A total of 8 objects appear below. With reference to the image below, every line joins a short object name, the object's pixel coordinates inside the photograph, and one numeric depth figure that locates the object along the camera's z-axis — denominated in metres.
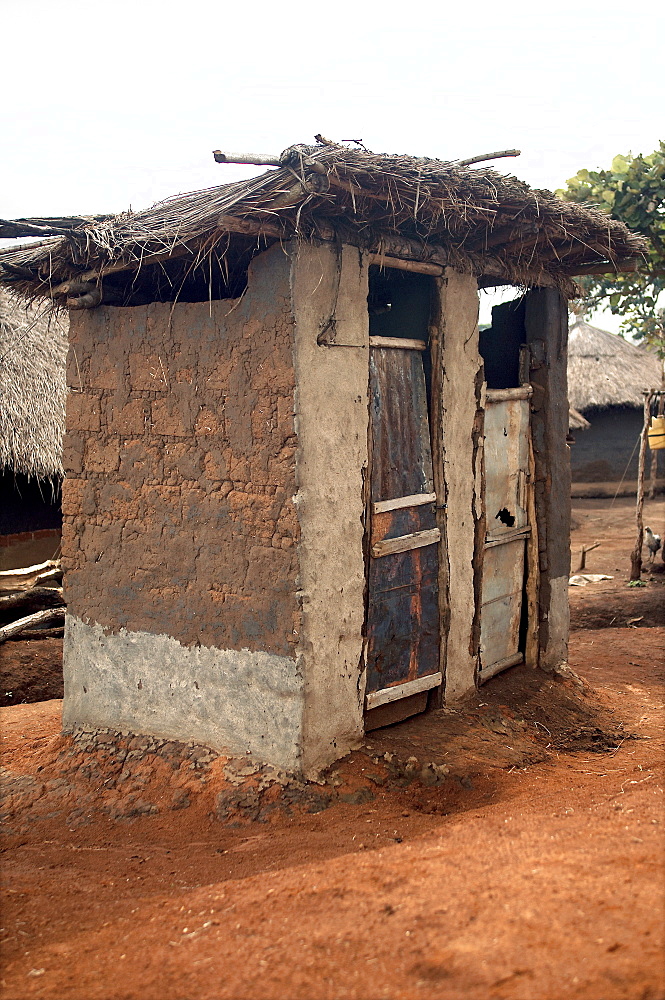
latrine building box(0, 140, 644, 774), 4.57
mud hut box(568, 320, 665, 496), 18.08
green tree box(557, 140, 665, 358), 8.91
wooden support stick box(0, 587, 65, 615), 8.70
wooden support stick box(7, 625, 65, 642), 8.43
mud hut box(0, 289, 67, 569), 8.76
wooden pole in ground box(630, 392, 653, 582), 10.85
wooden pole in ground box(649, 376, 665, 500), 16.94
